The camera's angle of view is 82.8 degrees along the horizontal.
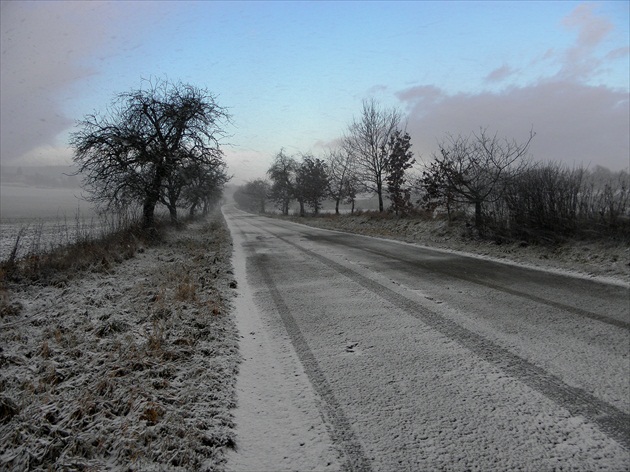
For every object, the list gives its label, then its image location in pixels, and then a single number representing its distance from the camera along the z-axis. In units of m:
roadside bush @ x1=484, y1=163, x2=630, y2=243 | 10.54
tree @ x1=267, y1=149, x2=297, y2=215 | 56.75
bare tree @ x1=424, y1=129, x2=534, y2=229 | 14.04
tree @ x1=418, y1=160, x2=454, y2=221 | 15.98
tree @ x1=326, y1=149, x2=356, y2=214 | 39.06
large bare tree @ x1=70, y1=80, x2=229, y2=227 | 15.92
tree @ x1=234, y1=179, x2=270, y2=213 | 89.26
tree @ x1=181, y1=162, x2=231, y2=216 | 18.48
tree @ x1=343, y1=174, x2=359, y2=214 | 32.09
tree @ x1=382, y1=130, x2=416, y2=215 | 26.27
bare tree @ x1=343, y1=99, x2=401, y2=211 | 29.45
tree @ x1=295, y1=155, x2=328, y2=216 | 47.34
